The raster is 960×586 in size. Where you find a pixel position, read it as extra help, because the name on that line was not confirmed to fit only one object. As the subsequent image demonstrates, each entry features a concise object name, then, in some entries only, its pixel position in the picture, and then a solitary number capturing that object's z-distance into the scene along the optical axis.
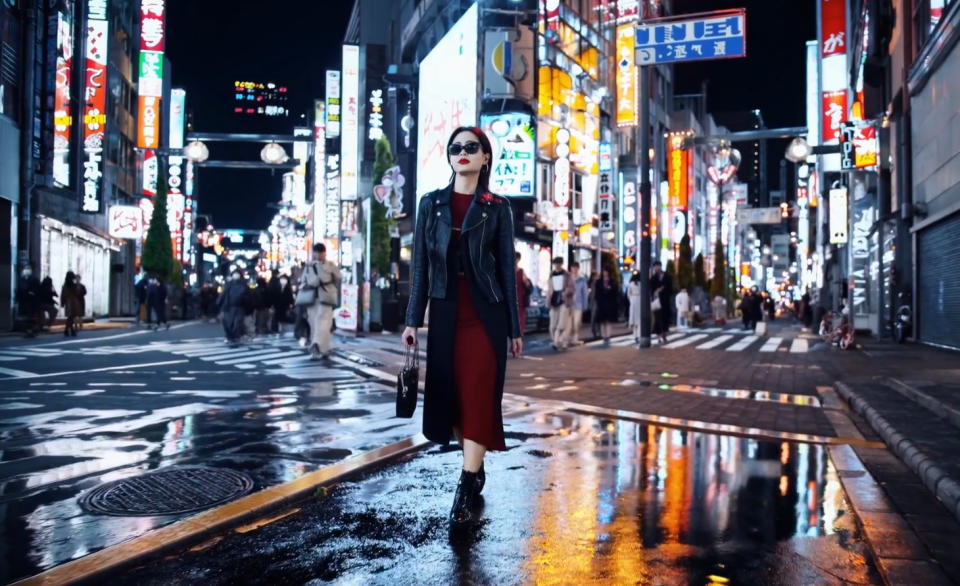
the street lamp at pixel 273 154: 36.00
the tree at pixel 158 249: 40.12
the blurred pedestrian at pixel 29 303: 21.00
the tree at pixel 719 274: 49.85
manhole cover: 4.13
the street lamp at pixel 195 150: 33.94
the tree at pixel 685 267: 45.43
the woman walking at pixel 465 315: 4.13
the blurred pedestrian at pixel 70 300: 21.33
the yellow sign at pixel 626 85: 43.72
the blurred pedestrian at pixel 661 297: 21.22
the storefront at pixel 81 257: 30.66
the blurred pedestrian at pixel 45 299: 22.20
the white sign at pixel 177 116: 56.77
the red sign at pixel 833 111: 33.41
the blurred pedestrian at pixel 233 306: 18.72
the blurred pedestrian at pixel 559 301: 17.45
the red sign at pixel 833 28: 34.91
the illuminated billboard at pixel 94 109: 29.45
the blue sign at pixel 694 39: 16.64
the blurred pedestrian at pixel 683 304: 33.12
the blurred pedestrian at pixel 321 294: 13.92
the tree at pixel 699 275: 51.11
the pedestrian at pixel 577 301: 18.58
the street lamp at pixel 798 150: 27.25
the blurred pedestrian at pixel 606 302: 21.09
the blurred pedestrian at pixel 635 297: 22.86
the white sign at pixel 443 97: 29.97
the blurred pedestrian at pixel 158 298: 27.39
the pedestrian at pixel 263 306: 22.50
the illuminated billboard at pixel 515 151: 31.39
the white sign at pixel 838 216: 33.81
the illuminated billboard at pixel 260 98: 156.38
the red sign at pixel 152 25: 38.31
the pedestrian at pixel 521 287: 15.88
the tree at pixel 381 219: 32.38
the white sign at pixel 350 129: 42.94
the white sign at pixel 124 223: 37.94
